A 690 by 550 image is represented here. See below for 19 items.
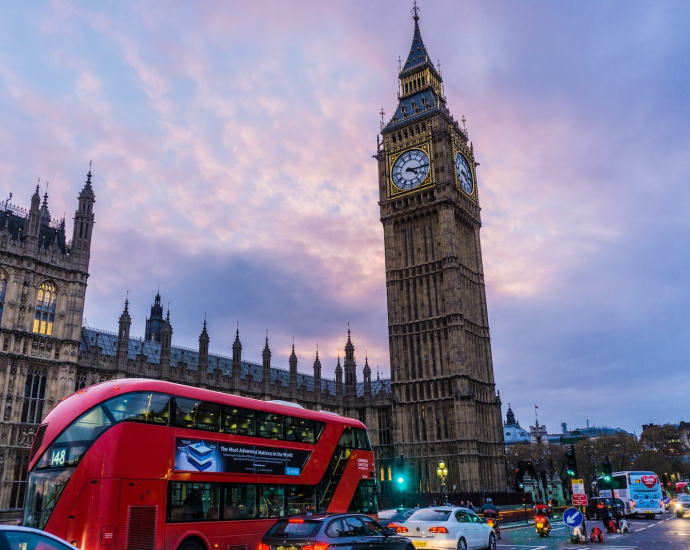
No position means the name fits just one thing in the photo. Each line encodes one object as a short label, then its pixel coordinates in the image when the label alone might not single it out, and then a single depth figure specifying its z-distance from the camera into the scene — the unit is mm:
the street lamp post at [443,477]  49844
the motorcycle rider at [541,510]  30442
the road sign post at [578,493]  23414
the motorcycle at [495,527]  29841
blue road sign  20719
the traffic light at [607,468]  36303
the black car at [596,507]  40438
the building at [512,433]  190625
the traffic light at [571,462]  24141
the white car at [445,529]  19000
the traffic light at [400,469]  61788
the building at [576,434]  178175
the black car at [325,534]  13073
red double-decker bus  13719
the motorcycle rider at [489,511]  36500
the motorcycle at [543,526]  29500
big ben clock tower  62969
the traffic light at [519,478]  26531
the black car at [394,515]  30059
